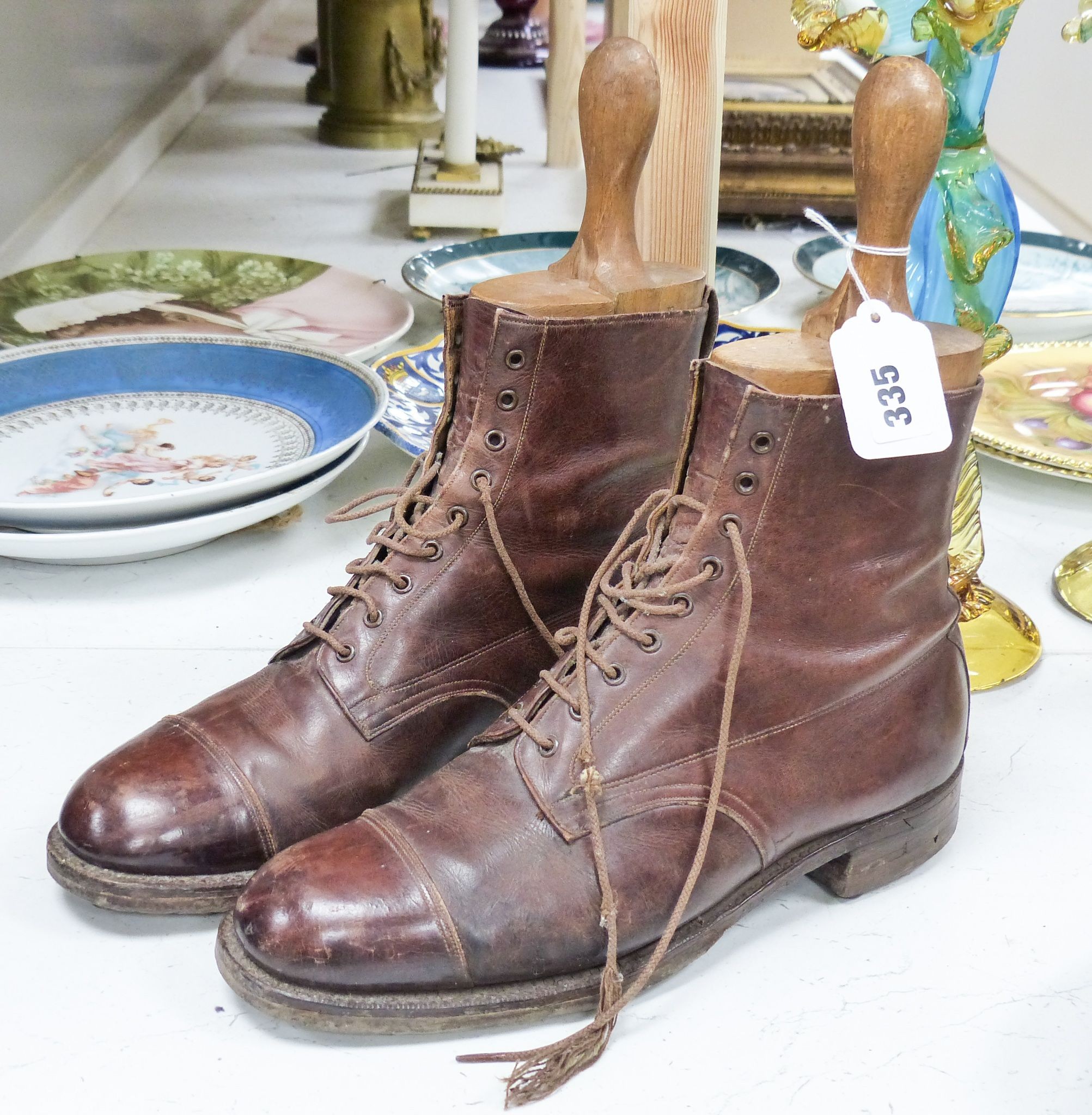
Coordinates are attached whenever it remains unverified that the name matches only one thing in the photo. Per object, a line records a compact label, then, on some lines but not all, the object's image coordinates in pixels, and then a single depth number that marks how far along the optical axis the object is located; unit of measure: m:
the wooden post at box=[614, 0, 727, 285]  0.97
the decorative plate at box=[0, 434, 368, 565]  0.84
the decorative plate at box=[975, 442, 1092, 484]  1.00
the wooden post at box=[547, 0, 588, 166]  1.93
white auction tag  0.52
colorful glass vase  0.73
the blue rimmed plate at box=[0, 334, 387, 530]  0.91
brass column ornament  2.02
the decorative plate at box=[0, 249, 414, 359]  1.25
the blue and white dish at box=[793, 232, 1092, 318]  1.39
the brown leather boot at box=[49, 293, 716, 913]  0.58
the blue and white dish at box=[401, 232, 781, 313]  1.31
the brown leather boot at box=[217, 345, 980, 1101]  0.52
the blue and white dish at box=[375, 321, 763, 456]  1.00
